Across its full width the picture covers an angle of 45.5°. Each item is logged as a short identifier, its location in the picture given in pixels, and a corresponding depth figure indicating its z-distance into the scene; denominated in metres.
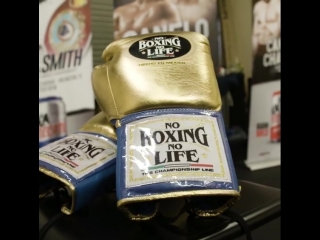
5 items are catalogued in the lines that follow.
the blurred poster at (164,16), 0.97
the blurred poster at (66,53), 1.01
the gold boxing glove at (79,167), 0.64
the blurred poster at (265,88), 0.99
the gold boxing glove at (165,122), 0.57
